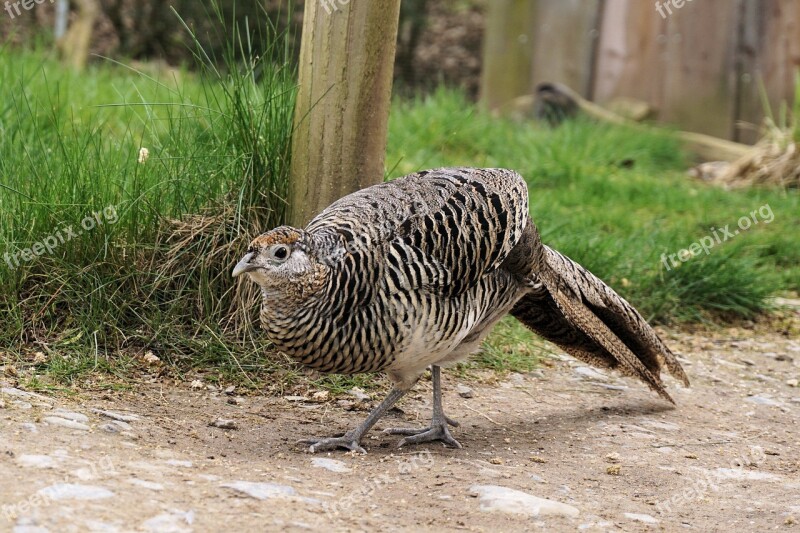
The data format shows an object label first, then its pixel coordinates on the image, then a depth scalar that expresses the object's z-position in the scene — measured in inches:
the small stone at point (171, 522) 214.1
